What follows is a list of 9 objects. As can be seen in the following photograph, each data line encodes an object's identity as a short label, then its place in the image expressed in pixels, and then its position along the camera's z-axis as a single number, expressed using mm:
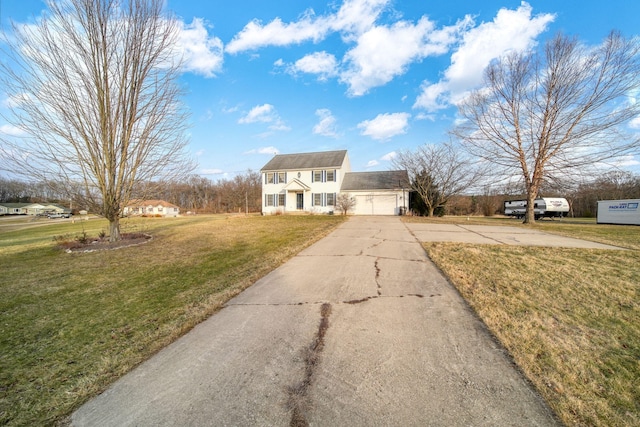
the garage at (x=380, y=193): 26266
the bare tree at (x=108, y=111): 8336
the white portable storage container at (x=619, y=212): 17578
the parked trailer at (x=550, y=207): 27656
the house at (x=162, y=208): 48156
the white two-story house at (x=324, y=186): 26719
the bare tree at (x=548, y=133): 15297
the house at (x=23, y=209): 70688
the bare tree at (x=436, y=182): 23828
